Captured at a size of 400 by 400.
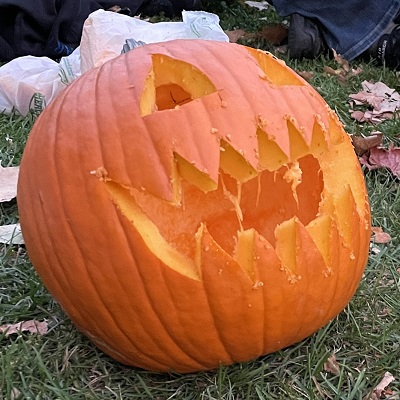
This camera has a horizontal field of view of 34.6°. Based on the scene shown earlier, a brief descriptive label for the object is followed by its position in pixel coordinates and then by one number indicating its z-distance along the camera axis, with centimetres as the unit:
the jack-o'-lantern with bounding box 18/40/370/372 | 122
